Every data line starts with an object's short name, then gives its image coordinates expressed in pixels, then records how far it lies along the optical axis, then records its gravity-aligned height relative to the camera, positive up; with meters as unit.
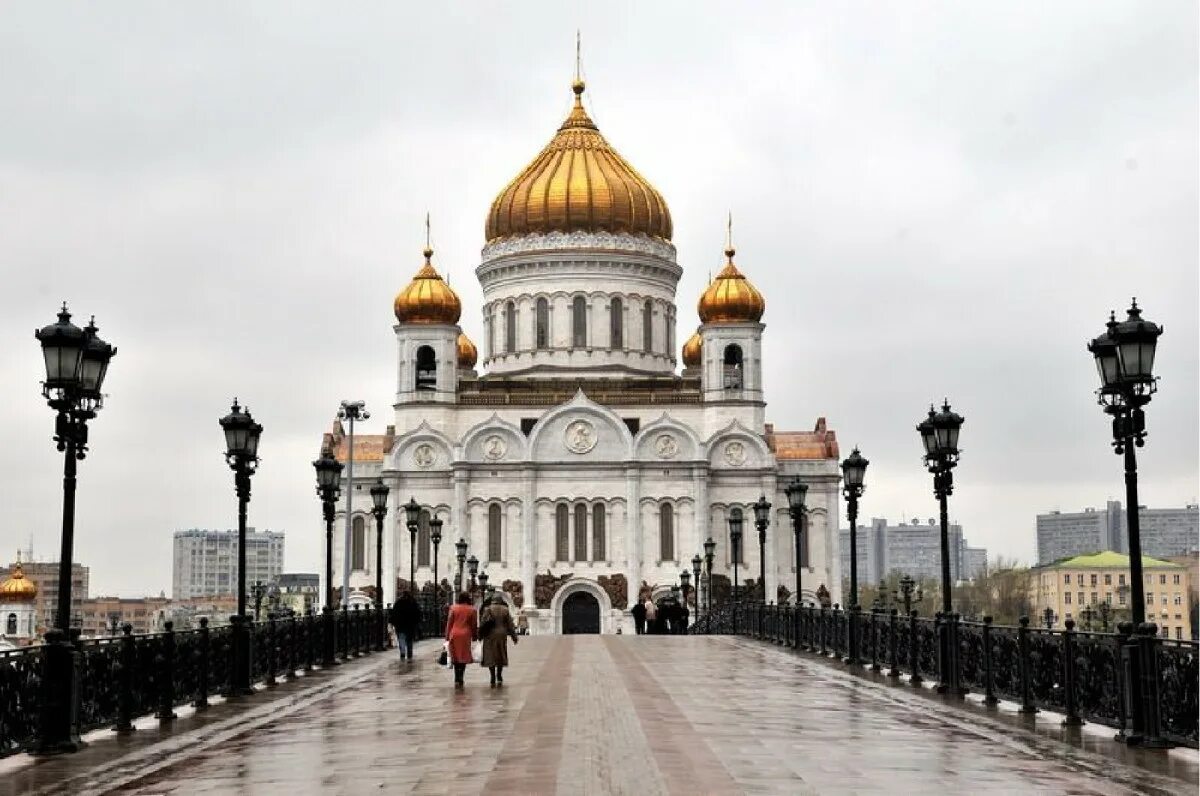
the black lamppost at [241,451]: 24.83 +2.41
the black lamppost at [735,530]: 56.31 +2.83
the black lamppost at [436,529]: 60.06 +3.14
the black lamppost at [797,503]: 41.59 +2.72
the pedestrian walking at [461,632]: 24.67 -0.16
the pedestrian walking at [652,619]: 58.09 +0.01
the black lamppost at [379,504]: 45.66 +3.09
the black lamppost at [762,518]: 50.69 +3.00
